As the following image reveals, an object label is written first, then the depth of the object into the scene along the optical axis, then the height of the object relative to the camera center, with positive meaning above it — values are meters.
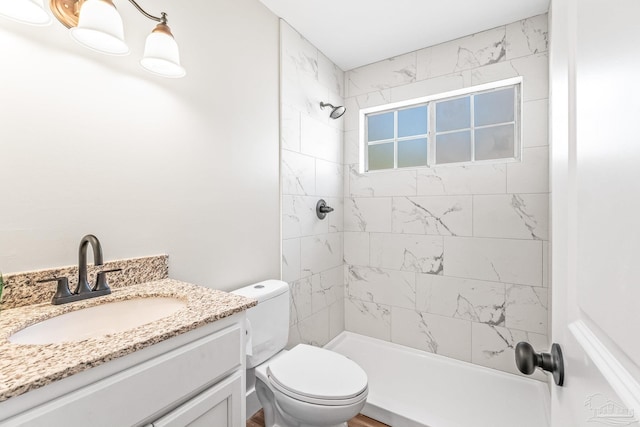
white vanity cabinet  0.62 -0.46
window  2.18 +0.72
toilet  1.25 -0.80
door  0.28 +0.00
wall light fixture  0.88 +0.64
